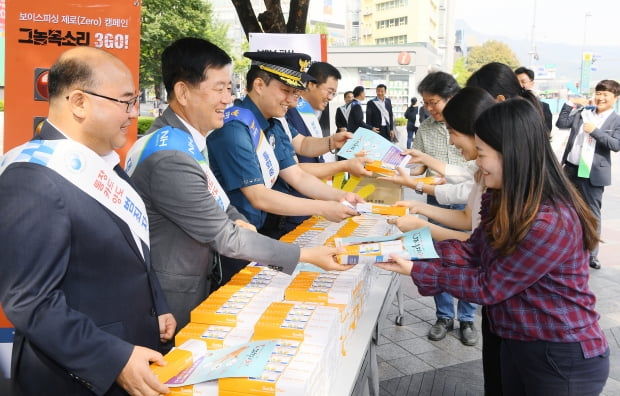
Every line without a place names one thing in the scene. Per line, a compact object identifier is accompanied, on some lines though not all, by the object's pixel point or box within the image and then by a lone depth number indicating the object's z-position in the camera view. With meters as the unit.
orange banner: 2.93
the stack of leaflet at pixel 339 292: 1.76
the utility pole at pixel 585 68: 32.38
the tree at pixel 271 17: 5.37
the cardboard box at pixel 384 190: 3.55
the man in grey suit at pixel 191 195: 1.88
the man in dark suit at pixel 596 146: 5.52
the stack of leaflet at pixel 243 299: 1.66
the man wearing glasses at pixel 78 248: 1.31
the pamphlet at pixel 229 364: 1.32
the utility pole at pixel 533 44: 48.09
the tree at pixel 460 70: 69.25
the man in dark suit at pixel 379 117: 11.98
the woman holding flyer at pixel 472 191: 2.32
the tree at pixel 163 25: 27.89
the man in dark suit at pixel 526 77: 6.07
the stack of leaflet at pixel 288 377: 1.28
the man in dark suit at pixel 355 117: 11.27
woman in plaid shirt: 1.63
